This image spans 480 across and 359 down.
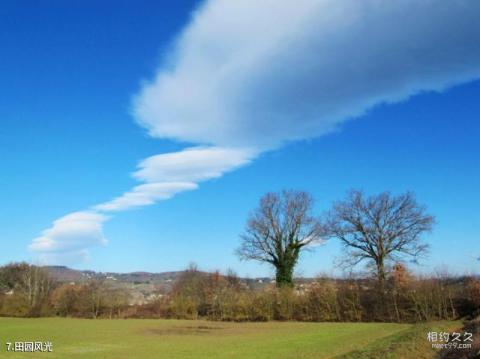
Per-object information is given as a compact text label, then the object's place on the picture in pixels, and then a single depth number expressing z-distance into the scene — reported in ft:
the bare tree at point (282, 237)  198.18
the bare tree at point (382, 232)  187.83
